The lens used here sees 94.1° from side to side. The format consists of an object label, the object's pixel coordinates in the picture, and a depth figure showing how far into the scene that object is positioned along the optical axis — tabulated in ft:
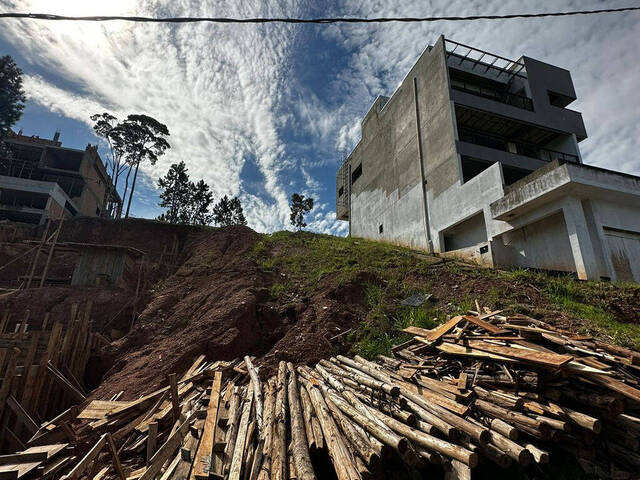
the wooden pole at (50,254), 50.28
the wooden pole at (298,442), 8.80
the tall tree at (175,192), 109.30
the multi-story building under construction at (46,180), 90.94
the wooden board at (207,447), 9.02
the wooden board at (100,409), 17.07
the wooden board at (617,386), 10.67
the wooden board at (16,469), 10.80
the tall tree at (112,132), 102.83
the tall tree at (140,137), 102.78
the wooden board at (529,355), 11.07
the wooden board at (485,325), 16.13
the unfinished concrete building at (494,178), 37.11
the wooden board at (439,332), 18.23
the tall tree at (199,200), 113.29
